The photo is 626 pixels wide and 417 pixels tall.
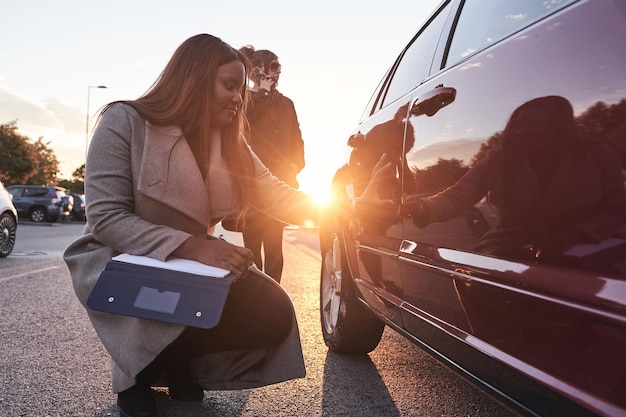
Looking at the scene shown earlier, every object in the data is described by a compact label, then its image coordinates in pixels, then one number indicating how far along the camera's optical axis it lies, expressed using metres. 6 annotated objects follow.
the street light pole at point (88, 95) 44.09
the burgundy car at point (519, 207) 1.09
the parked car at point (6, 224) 8.53
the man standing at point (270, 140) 3.86
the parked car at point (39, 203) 24.97
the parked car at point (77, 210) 31.33
